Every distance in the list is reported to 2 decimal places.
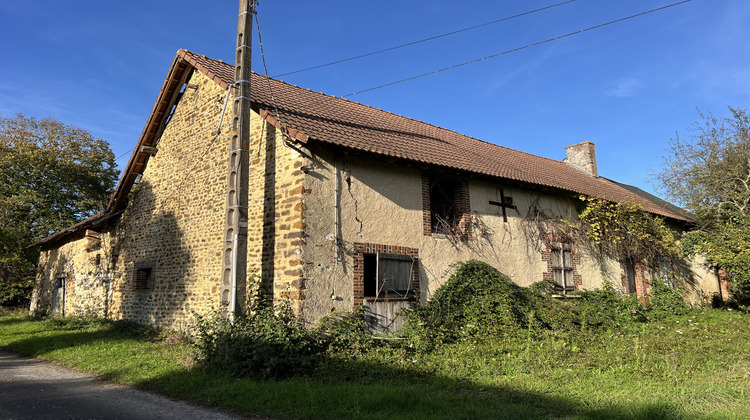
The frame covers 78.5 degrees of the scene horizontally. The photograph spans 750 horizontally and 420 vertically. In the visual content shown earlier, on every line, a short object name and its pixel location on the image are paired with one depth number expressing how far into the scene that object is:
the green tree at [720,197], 14.73
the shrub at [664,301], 13.11
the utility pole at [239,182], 7.60
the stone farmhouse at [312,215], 8.65
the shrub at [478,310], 9.20
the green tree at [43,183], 20.64
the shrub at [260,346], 6.70
